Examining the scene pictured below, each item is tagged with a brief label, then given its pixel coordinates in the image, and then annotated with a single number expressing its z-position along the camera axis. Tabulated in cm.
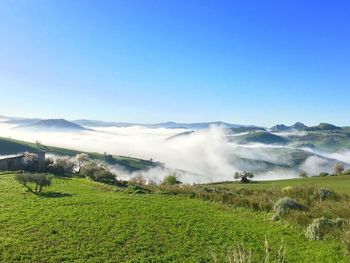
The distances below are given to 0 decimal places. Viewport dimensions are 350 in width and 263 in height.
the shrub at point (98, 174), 6134
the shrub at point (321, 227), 2622
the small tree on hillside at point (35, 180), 3991
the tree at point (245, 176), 9708
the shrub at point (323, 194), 4344
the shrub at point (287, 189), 4936
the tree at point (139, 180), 6981
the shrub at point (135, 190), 4600
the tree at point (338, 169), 11934
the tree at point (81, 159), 8885
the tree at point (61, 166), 6988
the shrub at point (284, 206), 3262
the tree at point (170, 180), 7964
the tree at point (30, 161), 6919
